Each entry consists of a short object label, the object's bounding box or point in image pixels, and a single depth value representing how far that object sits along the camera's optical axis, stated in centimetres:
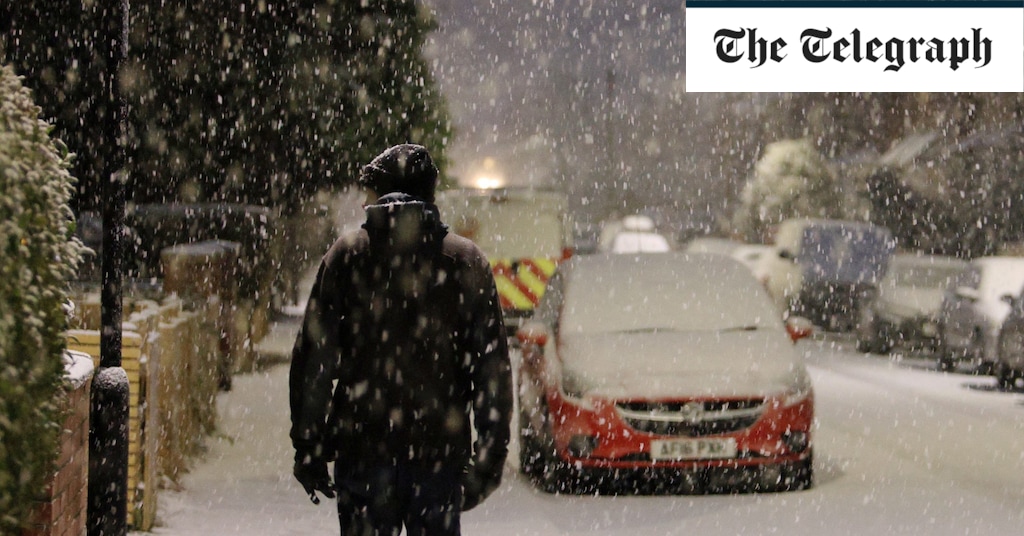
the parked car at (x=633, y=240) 4256
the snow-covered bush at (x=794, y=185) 4647
